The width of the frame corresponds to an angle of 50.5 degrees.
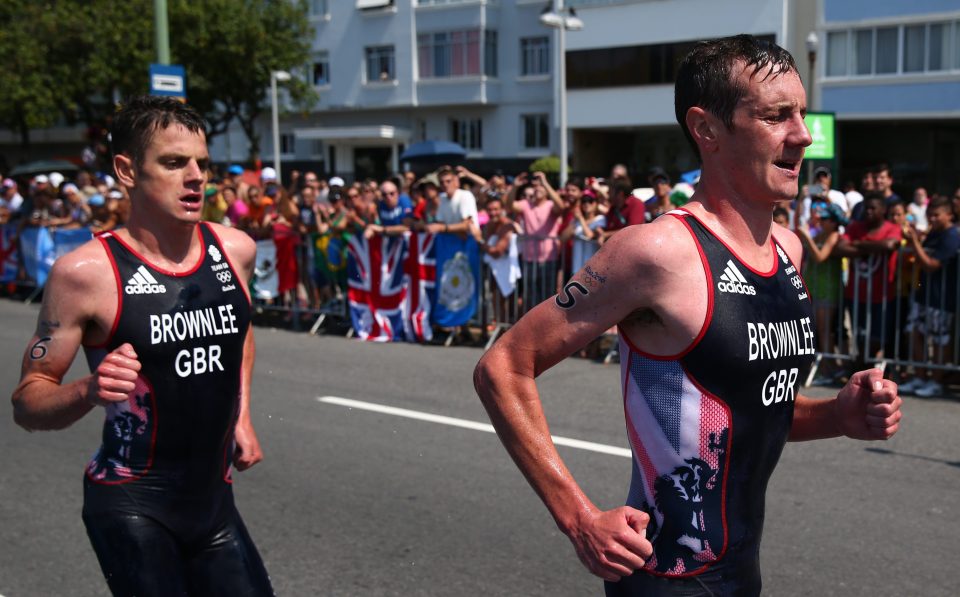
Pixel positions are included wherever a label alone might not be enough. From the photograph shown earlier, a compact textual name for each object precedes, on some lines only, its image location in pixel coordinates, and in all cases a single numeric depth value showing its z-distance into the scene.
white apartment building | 36.88
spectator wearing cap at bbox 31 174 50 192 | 17.14
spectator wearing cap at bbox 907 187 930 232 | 12.93
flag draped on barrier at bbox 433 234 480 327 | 11.34
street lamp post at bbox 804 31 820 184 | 25.27
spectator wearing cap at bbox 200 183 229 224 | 14.37
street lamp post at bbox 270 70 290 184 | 34.88
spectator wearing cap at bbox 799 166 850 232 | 10.67
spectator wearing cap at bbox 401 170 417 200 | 15.65
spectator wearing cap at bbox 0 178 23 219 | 18.89
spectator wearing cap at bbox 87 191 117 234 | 15.15
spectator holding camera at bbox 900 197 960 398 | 8.55
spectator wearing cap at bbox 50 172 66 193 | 20.81
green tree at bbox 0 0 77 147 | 34.12
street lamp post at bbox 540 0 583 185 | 25.08
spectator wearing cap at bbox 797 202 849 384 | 9.12
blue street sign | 13.82
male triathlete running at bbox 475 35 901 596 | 2.19
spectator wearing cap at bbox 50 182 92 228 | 16.92
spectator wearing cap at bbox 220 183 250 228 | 14.02
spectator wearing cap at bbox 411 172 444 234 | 11.76
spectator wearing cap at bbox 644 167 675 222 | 10.39
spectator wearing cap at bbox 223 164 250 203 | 14.78
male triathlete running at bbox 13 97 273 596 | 2.95
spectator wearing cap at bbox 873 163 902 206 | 10.57
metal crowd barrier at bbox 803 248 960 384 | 8.60
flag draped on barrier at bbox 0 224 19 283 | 17.11
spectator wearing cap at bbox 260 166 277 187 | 17.13
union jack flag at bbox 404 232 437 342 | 11.60
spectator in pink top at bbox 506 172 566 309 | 10.88
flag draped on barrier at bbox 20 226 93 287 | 16.08
